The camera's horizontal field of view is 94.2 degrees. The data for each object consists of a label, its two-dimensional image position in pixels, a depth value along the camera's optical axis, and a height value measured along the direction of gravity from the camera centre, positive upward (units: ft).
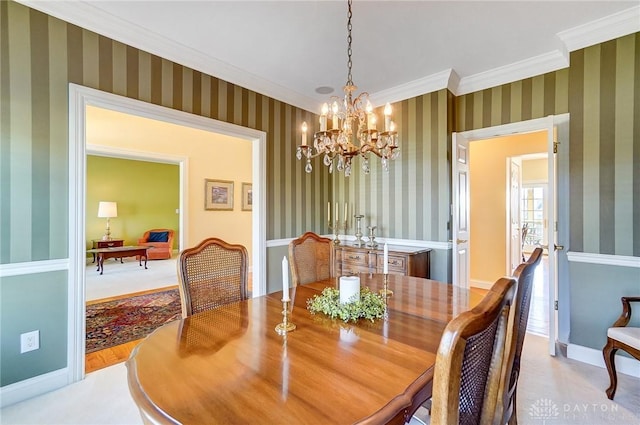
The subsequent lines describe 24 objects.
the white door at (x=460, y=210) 10.87 +0.11
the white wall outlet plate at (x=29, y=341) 6.64 -2.93
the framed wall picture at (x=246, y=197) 22.72 +1.17
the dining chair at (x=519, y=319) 3.46 -1.37
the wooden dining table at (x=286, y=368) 2.62 -1.74
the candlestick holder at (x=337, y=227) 13.88 -0.69
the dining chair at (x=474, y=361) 2.05 -1.19
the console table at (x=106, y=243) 22.29 -2.42
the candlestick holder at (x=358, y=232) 12.44 -0.83
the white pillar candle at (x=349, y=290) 4.94 -1.29
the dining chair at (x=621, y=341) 6.41 -2.83
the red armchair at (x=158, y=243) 24.49 -2.59
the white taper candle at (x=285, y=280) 4.16 -0.97
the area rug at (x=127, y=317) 9.68 -4.07
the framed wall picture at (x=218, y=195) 21.01 +1.26
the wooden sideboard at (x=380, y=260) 10.34 -1.77
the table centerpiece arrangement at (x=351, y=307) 4.74 -1.57
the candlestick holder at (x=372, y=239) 12.03 -1.10
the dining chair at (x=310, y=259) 7.60 -1.24
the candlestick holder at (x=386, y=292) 5.88 -1.64
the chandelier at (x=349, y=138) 6.08 +1.57
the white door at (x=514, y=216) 15.70 -0.16
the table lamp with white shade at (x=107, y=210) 23.26 +0.13
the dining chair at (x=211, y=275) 5.67 -1.30
